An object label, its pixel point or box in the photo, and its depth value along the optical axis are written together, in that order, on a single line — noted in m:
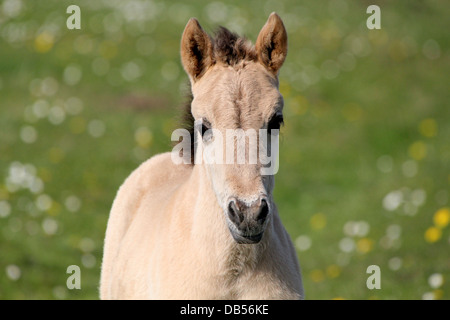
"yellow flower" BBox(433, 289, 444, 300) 13.77
